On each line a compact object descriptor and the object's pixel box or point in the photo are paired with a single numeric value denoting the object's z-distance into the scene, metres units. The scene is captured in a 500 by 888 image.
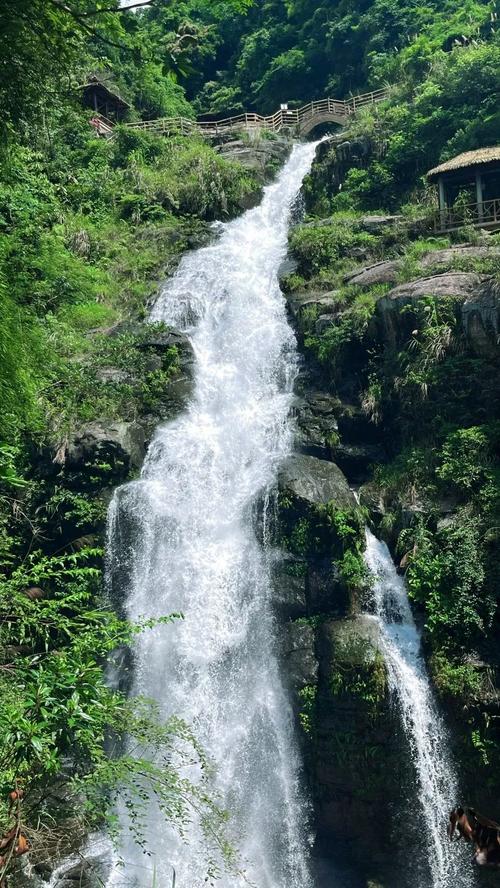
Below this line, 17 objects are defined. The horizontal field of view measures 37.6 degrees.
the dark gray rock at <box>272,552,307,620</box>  13.91
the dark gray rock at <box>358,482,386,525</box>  15.23
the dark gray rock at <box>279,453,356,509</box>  14.88
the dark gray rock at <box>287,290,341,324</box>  19.83
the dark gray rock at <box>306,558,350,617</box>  13.64
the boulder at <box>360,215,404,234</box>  24.00
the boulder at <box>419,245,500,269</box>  18.26
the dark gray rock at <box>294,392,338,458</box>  16.77
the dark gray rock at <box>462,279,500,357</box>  15.55
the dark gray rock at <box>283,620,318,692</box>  13.02
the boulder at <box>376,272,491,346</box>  16.94
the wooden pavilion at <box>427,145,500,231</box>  21.42
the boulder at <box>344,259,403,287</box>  19.56
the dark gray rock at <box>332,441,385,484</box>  16.50
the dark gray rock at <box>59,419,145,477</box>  16.89
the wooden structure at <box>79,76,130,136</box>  34.91
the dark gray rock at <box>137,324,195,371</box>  20.39
